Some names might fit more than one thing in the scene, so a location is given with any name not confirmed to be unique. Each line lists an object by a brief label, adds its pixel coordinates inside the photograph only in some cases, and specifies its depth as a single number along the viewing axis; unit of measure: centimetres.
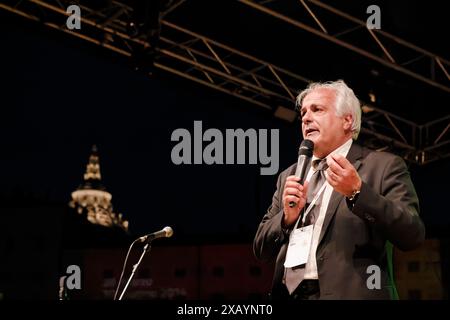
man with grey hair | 220
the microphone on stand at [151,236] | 325
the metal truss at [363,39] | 740
